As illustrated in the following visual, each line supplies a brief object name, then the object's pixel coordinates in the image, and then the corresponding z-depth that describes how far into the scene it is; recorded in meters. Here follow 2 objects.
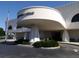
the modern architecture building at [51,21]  9.63
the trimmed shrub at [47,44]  7.94
